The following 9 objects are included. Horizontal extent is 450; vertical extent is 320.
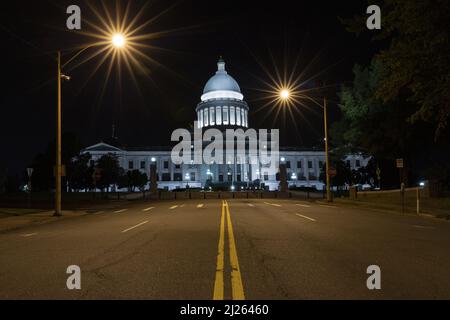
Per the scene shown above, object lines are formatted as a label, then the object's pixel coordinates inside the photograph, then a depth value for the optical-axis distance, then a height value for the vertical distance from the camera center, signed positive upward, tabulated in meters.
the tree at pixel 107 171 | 79.56 +1.87
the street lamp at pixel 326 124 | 34.95 +4.38
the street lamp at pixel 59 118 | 22.17 +3.41
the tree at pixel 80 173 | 78.19 +1.45
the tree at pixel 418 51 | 16.05 +4.93
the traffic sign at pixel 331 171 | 34.06 +0.44
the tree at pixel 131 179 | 101.69 +0.24
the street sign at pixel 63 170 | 23.00 +0.60
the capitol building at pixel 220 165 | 133.75 +6.71
